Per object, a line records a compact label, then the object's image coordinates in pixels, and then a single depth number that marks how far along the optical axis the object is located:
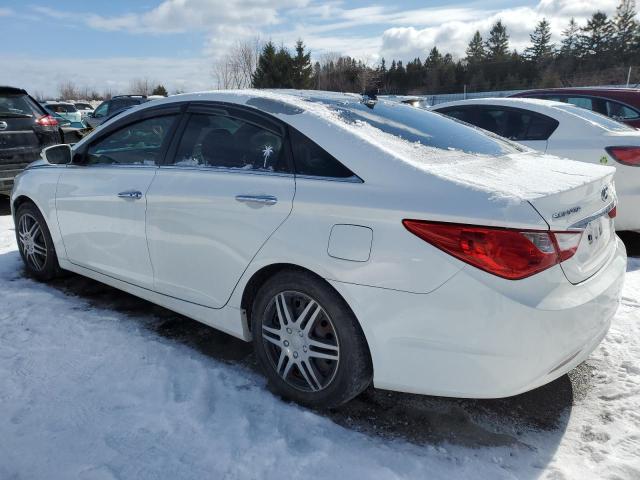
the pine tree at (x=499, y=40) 65.06
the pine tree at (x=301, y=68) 40.66
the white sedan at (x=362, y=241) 1.98
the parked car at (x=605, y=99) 6.96
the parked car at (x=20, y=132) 6.93
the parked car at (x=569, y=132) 4.91
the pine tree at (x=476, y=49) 66.46
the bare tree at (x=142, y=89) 62.22
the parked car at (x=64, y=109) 20.80
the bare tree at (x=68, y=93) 87.94
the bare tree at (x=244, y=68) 40.69
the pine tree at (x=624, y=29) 50.75
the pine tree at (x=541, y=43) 60.16
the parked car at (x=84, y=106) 30.38
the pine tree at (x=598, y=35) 54.53
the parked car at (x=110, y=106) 17.75
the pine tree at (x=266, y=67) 39.28
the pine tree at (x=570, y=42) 57.11
